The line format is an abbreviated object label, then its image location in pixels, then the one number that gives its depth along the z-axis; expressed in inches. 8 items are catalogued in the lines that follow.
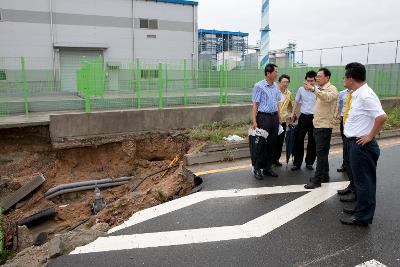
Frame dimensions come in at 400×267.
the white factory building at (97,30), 705.6
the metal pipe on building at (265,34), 698.2
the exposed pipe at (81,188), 340.3
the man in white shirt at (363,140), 166.2
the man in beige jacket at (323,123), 230.2
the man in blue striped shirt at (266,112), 243.8
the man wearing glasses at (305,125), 259.0
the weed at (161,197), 235.8
